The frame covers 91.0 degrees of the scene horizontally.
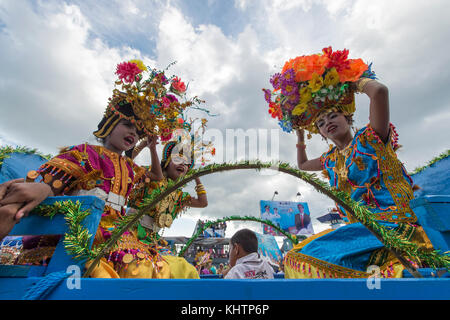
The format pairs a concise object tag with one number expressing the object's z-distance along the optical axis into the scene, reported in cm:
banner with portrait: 1858
